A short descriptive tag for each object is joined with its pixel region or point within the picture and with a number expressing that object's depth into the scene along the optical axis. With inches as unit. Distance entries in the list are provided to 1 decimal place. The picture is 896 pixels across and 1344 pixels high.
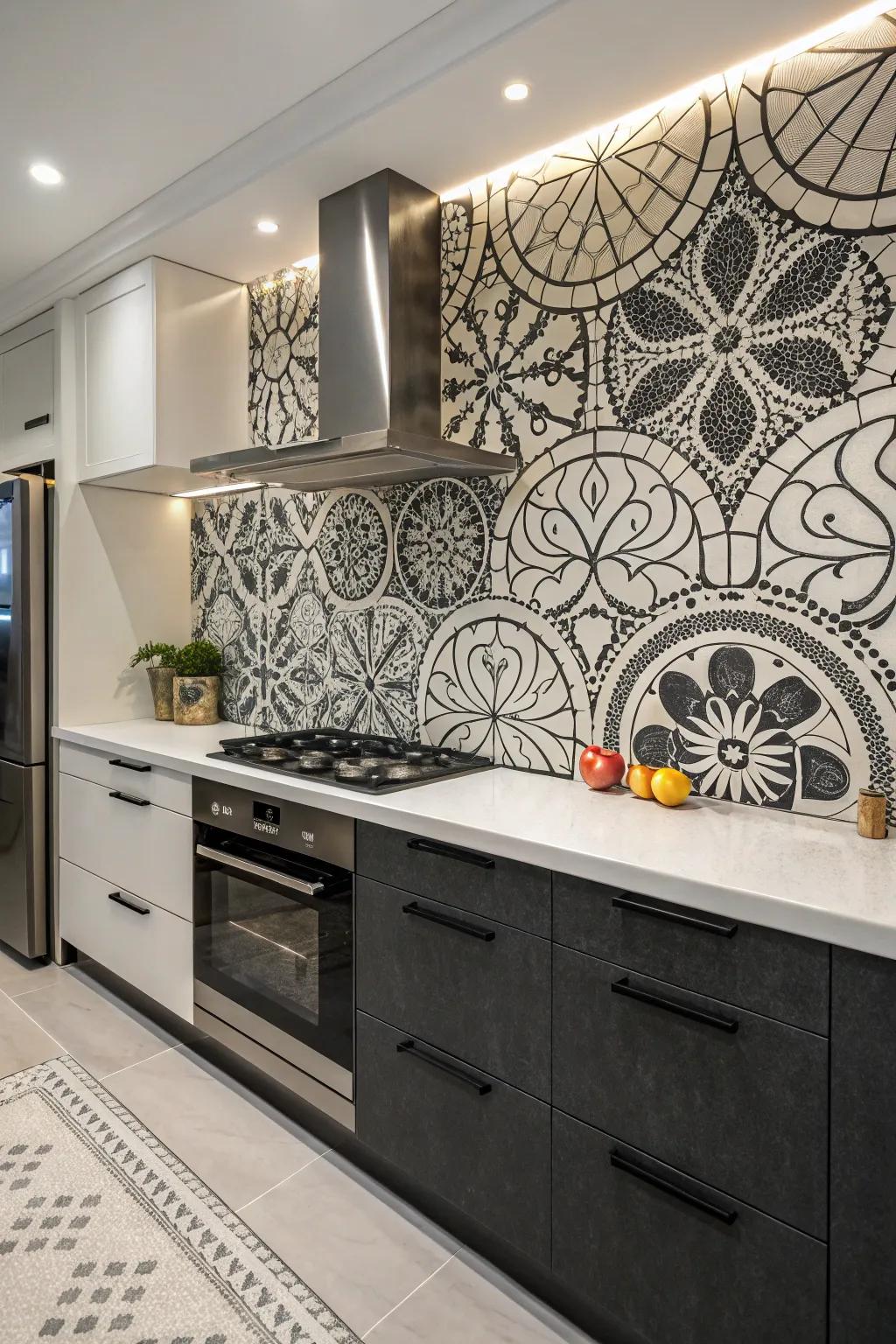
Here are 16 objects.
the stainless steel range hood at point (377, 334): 89.8
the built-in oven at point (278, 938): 77.0
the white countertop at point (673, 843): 47.3
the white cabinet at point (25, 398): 126.3
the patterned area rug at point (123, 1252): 61.8
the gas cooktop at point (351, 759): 80.0
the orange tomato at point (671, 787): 70.7
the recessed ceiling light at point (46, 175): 95.1
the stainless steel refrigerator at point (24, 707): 120.1
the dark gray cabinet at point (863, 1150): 44.2
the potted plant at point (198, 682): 124.8
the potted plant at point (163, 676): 129.3
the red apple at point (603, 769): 77.4
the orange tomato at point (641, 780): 74.5
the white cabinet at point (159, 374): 112.3
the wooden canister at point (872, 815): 60.9
